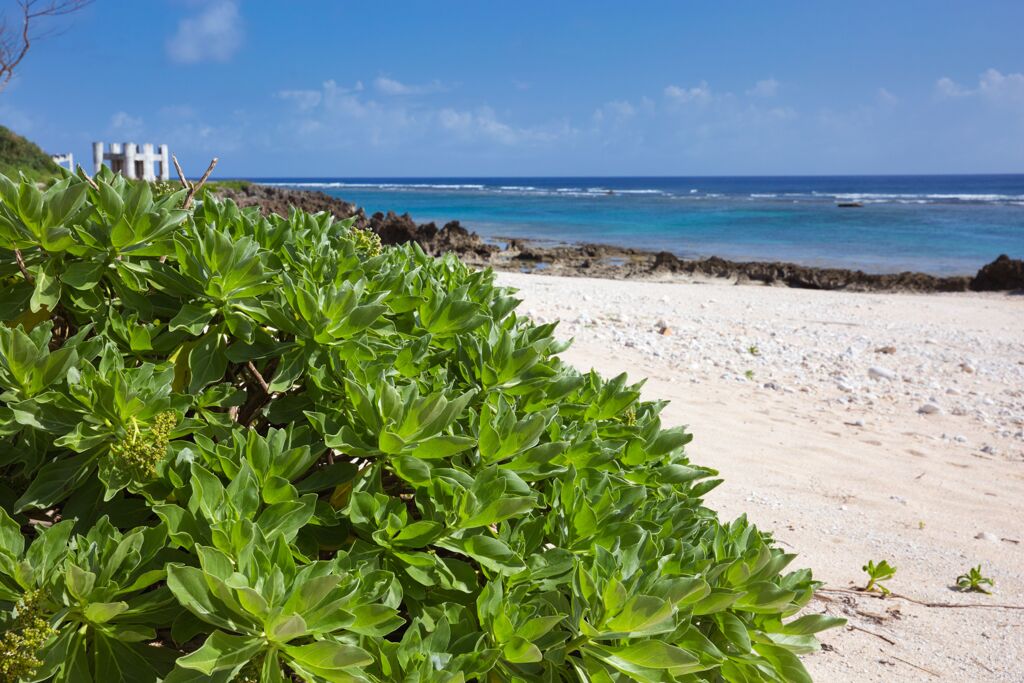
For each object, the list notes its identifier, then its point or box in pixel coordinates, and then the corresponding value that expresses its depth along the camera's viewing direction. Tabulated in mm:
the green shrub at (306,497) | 1281
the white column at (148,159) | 26556
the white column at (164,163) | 27950
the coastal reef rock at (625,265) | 21750
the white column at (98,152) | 25312
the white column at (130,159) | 25922
